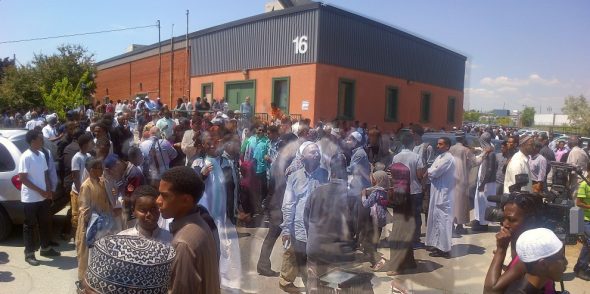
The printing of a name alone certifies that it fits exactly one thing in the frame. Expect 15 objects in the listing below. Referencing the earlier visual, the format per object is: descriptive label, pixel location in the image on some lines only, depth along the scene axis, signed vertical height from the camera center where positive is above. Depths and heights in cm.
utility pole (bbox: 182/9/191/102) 2523 +217
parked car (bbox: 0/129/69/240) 629 -110
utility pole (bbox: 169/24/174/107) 2673 +302
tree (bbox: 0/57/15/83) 3881 +383
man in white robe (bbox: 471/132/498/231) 816 -114
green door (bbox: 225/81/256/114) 2031 +105
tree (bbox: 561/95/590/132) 4744 +180
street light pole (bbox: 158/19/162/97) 2891 +300
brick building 1368 +179
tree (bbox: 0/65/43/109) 3262 +120
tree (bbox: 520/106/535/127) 7758 +167
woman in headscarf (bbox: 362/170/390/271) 595 -124
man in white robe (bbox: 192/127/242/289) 481 -105
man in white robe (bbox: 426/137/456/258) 648 -110
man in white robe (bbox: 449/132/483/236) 752 -90
